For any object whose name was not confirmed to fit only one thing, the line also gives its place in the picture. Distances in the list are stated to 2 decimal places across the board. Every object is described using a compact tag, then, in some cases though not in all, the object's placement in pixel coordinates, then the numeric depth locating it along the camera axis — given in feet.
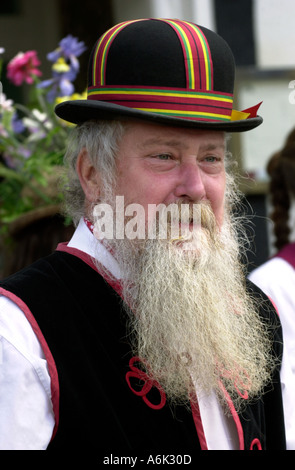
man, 6.41
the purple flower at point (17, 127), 11.60
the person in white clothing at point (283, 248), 11.04
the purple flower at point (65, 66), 11.01
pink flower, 11.53
